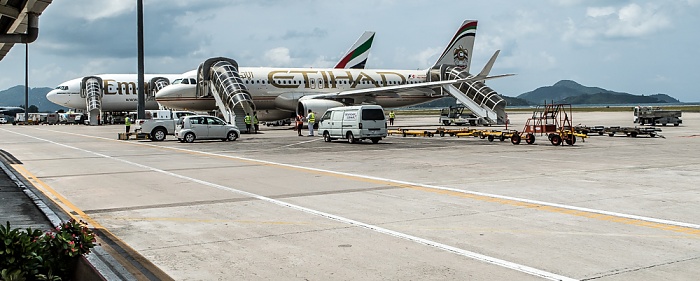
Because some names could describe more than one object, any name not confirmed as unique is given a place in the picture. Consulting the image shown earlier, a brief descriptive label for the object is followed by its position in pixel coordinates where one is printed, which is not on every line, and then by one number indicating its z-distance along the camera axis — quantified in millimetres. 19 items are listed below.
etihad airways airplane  49062
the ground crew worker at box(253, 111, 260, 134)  44578
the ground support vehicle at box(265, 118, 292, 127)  61456
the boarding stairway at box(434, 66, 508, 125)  50562
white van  31781
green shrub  5625
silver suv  34969
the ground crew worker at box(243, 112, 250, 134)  43750
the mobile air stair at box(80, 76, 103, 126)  68688
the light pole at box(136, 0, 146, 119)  41188
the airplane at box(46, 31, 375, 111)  69250
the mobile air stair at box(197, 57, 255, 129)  44000
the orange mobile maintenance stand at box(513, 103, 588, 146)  28781
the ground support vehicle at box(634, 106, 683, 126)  49562
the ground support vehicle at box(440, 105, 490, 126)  57294
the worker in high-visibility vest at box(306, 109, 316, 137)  40844
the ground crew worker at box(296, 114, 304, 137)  41356
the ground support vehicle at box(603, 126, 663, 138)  34031
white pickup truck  37094
